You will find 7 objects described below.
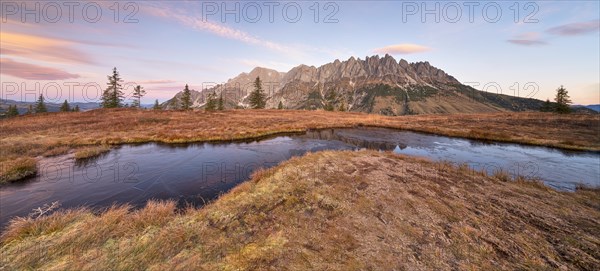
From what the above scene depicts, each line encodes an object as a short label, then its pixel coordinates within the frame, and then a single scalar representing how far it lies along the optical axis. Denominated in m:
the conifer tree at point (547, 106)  93.01
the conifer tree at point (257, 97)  96.00
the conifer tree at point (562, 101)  77.75
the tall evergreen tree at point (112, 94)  81.14
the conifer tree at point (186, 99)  94.83
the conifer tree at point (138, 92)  92.04
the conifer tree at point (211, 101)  100.43
